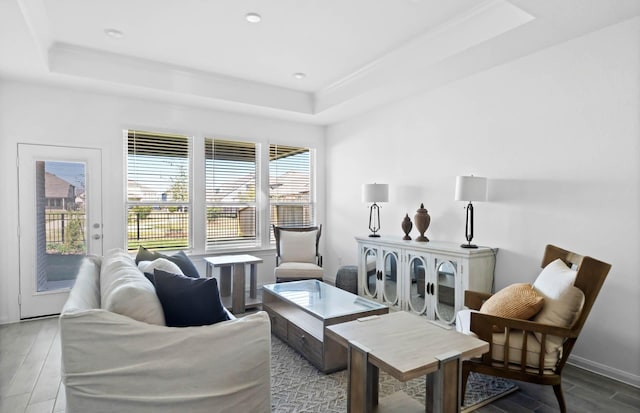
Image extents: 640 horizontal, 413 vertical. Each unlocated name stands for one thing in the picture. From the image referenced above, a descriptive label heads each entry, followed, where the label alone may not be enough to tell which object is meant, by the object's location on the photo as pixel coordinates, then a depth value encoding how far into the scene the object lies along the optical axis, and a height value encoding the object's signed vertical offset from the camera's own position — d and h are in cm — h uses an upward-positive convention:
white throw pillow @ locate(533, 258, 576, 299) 232 -52
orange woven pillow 234 -68
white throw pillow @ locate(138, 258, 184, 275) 244 -45
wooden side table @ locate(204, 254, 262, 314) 430 -96
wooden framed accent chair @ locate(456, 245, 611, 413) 221 -78
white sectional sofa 165 -77
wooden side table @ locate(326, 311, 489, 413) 175 -77
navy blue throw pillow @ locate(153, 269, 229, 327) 194 -54
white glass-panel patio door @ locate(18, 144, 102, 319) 398 -20
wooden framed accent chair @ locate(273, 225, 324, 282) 501 -64
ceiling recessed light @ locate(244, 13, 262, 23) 305 +157
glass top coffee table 282 -104
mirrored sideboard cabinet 338 -75
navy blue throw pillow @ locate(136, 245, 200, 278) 316 -52
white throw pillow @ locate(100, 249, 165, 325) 181 -50
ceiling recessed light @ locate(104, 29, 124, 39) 334 +158
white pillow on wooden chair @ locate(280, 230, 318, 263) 503 -64
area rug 237 -134
